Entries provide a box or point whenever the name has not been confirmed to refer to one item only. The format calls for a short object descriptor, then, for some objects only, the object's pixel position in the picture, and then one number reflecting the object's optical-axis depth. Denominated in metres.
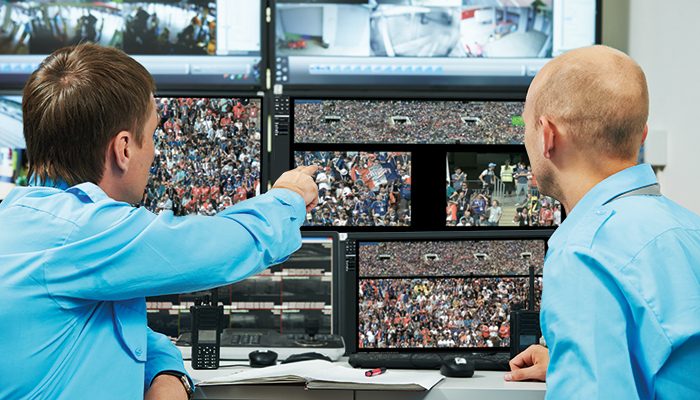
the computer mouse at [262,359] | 3.35
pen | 3.19
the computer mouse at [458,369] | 3.23
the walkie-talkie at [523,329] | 3.40
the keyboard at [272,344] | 3.44
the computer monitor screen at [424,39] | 3.63
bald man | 2.09
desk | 3.08
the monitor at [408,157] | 3.65
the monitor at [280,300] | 3.54
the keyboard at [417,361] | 3.32
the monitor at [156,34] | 3.61
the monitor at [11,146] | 3.62
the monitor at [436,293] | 3.56
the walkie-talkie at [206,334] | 3.34
